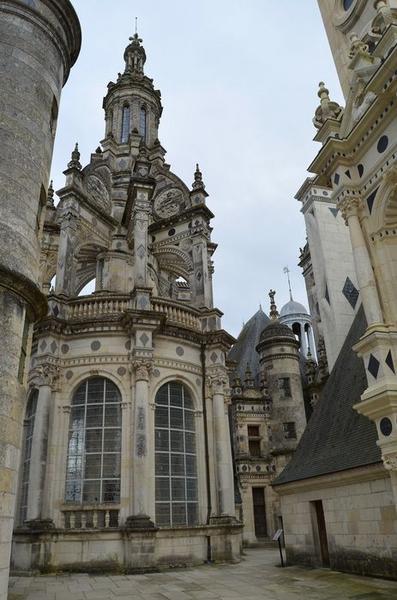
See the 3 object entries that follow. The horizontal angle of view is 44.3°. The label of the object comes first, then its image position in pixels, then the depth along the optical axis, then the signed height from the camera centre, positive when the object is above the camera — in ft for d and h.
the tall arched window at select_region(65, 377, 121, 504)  49.32 +8.14
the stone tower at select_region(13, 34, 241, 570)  47.34 +10.41
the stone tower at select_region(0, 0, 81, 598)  23.77 +19.63
